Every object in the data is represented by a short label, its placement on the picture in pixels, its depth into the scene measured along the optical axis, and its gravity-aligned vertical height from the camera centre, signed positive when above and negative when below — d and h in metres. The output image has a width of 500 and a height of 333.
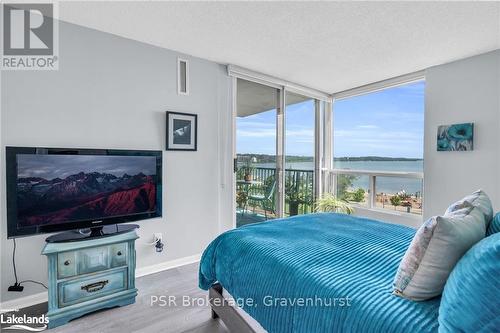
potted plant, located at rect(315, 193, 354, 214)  4.14 -0.69
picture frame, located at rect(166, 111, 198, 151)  2.85 +0.36
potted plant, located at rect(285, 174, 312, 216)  4.22 -0.51
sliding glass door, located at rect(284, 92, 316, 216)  4.13 +0.16
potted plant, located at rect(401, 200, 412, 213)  3.78 -0.61
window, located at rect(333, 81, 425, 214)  3.70 +0.25
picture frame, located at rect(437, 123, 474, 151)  2.98 +0.32
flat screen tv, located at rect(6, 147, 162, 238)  1.91 -0.22
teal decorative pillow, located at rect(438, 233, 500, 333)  0.71 -0.39
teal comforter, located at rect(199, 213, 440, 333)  0.98 -0.54
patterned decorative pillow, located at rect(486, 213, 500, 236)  1.15 -0.29
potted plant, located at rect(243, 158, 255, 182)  3.59 -0.11
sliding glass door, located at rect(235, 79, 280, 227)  3.53 +0.15
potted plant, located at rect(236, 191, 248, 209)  3.56 -0.51
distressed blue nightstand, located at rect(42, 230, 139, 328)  1.88 -0.90
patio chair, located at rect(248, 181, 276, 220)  3.85 -0.55
